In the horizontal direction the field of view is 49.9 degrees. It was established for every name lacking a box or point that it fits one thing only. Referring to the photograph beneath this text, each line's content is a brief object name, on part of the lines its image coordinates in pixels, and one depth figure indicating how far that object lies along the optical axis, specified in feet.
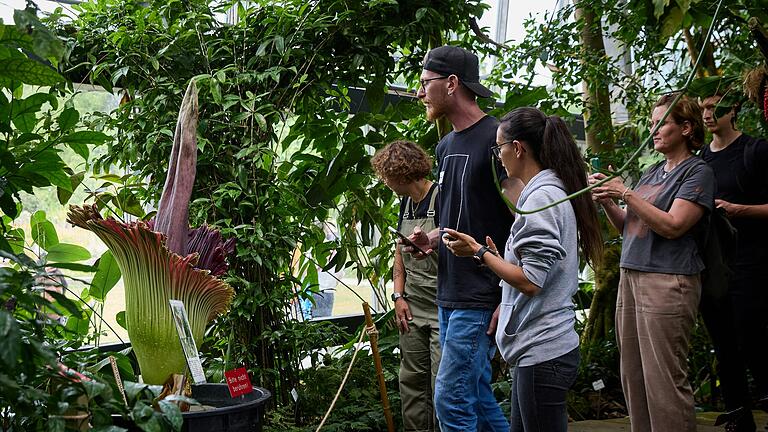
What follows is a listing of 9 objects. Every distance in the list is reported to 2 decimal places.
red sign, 6.93
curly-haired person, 9.73
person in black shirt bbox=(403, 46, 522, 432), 8.02
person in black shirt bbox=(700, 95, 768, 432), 9.79
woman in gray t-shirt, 8.41
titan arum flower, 6.84
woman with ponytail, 6.46
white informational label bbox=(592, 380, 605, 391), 11.89
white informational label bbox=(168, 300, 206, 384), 6.47
